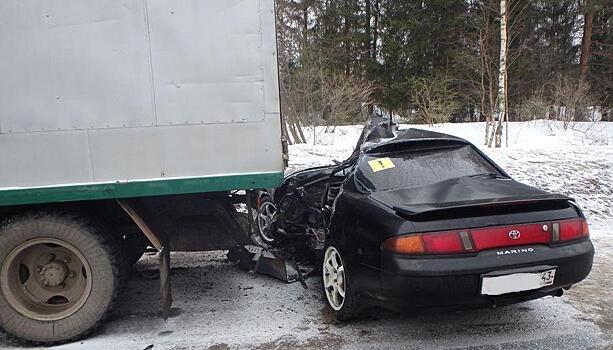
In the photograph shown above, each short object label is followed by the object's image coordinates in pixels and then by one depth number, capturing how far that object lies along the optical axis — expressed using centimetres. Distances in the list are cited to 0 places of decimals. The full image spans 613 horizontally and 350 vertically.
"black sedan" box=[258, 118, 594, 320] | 286
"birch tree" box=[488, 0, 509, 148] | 1388
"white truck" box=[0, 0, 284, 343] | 311
